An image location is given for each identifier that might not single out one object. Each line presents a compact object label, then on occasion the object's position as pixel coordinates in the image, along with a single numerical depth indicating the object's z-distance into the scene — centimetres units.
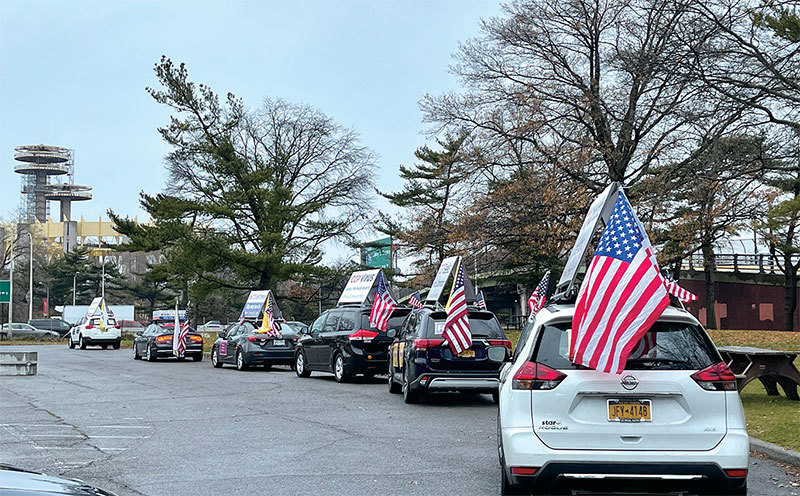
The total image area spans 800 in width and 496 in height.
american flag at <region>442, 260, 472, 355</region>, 1491
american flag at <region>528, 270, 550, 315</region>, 2493
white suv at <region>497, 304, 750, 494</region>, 642
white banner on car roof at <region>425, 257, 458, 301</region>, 1919
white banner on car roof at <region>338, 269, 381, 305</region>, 2509
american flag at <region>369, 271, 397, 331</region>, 2027
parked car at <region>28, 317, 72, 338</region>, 7350
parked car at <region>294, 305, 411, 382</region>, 2022
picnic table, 1341
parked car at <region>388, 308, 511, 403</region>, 1489
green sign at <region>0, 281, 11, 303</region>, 5112
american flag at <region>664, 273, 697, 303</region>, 2039
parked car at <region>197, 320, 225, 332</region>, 7384
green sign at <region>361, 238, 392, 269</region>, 5153
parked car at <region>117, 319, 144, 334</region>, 7550
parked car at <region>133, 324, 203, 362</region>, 3312
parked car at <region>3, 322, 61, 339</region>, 6462
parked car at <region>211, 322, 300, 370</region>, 2591
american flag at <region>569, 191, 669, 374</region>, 659
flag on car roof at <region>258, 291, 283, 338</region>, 2642
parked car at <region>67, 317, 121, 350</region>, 4731
